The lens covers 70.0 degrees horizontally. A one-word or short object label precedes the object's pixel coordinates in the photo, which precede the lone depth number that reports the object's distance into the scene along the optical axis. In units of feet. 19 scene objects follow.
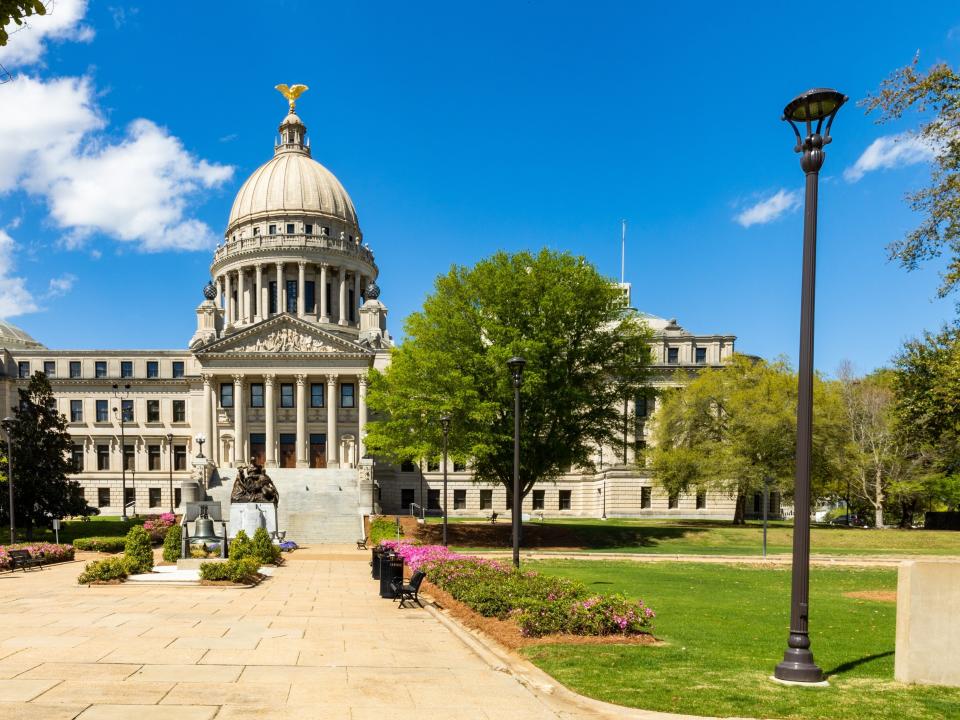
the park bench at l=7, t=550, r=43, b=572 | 87.20
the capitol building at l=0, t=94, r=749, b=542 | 211.20
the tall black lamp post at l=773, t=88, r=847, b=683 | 32.73
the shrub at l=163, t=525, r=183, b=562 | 88.79
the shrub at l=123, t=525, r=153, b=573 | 74.69
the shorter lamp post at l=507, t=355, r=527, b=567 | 63.16
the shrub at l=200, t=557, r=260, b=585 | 70.69
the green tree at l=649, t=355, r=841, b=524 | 158.81
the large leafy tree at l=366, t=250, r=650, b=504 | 123.75
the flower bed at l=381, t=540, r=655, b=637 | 43.01
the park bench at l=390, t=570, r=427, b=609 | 58.70
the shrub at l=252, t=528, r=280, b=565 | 88.28
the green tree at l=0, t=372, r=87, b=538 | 138.41
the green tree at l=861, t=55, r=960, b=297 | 67.97
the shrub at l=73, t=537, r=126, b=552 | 114.42
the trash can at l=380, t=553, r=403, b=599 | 63.57
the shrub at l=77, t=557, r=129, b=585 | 69.97
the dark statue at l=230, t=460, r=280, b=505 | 111.65
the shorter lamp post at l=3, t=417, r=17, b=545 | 106.75
